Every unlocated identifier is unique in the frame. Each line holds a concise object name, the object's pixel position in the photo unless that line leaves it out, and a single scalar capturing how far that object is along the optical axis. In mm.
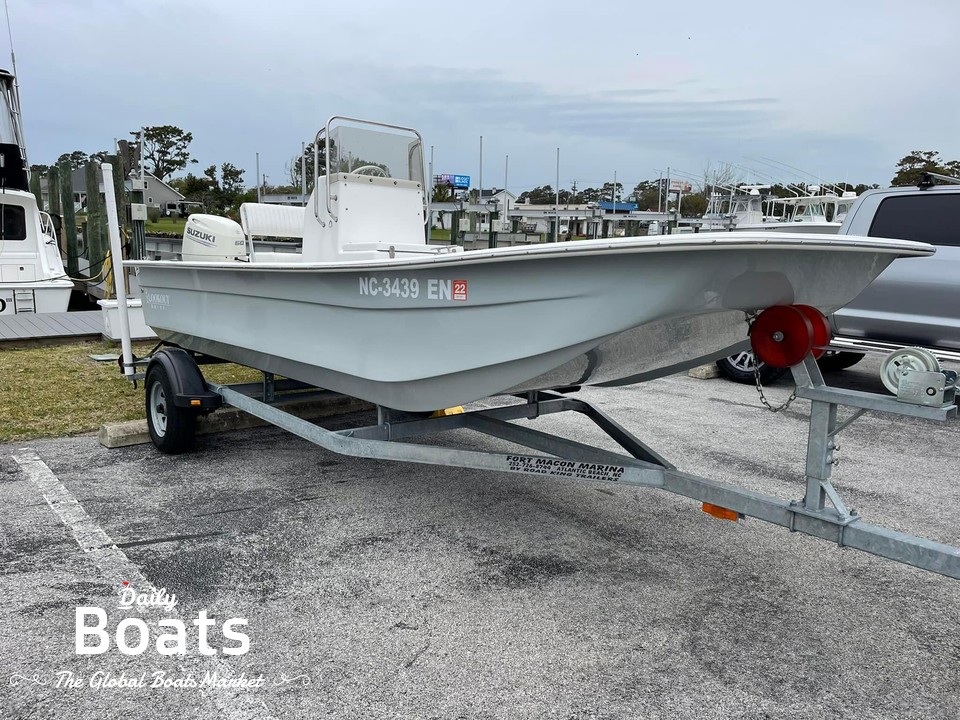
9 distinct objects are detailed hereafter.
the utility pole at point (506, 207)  19812
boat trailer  2604
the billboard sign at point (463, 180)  29159
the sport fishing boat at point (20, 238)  12273
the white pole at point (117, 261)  5816
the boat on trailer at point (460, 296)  2795
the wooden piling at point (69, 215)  17812
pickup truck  6570
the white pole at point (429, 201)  5594
